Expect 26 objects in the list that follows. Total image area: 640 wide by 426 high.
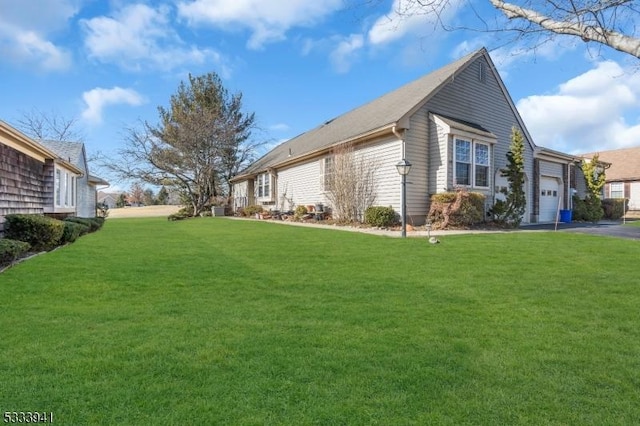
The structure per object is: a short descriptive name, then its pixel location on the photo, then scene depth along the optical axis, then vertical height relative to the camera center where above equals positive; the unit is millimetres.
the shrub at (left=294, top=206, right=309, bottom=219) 17891 -108
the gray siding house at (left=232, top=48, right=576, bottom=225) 13180 +2507
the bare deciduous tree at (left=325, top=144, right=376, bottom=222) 14531 +1031
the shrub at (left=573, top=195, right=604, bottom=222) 18938 +62
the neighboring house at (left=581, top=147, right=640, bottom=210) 26031 +2322
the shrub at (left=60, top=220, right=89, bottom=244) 10209 -705
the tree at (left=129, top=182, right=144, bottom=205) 77969 +2394
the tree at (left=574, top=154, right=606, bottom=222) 18986 +742
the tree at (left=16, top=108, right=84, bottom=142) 35375 +7960
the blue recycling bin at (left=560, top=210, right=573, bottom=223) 18000 -280
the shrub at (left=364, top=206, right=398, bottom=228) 12789 -262
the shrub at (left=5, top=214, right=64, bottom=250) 8750 -532
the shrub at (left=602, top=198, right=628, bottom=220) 21562 +136
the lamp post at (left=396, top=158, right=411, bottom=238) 10406 +1065
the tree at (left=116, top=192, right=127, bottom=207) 76275 +1400
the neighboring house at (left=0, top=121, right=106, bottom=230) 9320 +942
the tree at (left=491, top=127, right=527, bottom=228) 13867 +626
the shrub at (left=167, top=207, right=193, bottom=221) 25303 -468
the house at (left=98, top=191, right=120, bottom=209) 92169 +2531
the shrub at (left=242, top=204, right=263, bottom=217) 23844 -91
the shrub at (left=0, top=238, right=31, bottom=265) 6229 -727
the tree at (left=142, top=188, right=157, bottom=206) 78800 +2334
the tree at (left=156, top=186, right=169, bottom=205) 68150 +1599
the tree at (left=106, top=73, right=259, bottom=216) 27875 +4857
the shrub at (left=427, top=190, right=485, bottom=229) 12094 +18
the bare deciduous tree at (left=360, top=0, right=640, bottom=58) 3635 +2021
